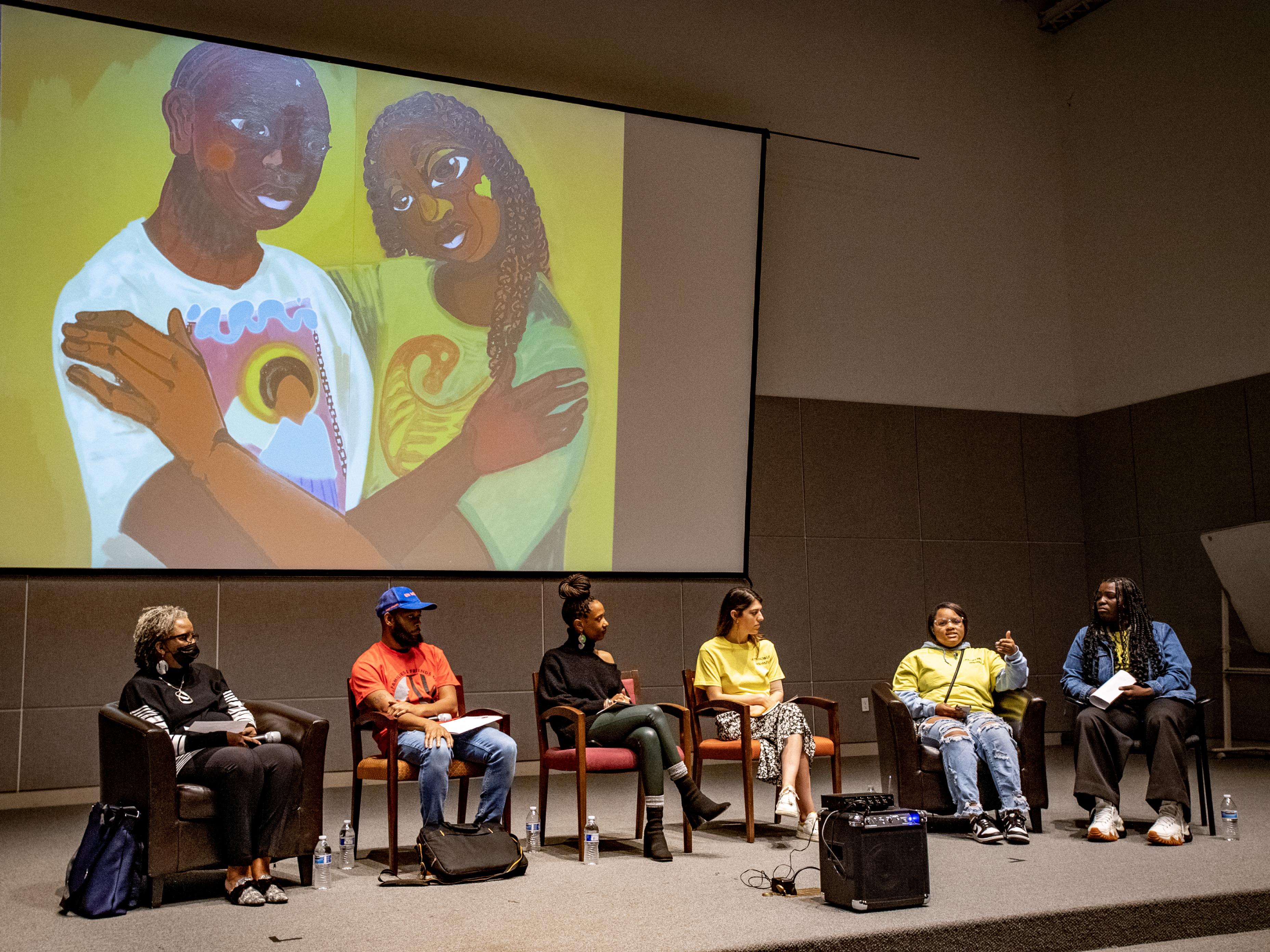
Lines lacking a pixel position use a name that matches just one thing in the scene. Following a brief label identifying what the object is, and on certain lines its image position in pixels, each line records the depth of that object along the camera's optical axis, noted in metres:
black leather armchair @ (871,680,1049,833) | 4.31
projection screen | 5.23
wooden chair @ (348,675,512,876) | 3.78
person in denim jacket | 4.11
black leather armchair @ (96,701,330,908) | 3.32
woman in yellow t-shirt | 4.27
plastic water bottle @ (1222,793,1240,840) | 4.06
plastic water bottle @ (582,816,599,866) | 3.89
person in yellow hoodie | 4.17
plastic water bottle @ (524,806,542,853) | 4.19
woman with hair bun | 4.00
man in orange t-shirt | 3.83
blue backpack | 3.21
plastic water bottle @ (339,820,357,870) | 3.89
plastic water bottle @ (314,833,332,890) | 3.56
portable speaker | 3.18
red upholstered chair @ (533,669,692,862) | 4.02
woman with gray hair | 3.38
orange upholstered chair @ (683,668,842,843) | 4.31
